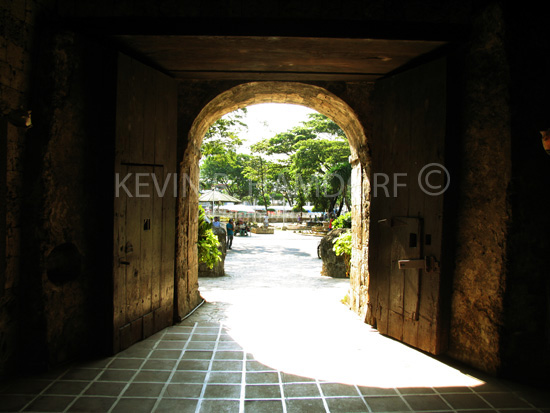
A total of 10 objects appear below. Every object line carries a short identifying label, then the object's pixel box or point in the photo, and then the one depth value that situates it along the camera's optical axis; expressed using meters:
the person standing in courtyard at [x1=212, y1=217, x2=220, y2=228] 12.50
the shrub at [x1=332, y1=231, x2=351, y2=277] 6.79
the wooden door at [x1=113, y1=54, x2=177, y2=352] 3.53
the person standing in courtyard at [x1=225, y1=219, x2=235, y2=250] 13.60
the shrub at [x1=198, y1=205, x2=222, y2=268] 6.13
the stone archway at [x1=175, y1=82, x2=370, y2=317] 4.72
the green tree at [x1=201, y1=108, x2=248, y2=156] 11.65
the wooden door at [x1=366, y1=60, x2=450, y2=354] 3.47
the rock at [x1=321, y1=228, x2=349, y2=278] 8.02
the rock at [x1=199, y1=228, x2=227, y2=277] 7.98
